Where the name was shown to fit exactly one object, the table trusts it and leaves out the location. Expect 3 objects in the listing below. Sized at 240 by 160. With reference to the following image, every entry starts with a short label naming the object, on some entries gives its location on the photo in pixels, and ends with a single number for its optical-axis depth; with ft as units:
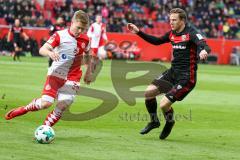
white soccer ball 34.55
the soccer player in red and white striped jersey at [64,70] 36.83
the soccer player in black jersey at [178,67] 38.52
